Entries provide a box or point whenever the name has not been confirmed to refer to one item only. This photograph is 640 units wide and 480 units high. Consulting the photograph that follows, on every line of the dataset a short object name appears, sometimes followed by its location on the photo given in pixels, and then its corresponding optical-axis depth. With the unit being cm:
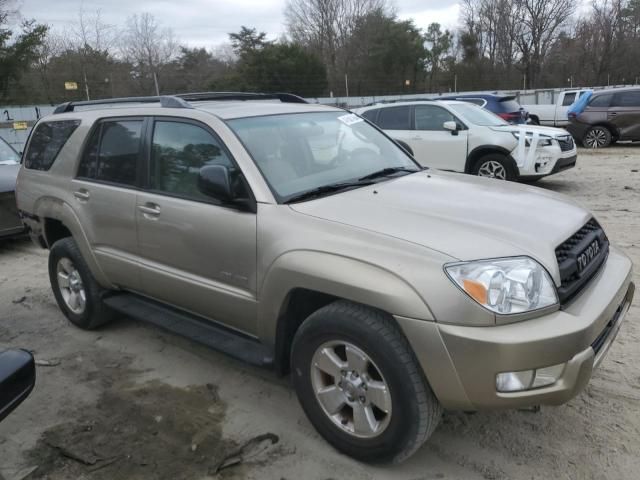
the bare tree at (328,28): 5188
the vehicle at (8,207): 699
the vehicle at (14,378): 203
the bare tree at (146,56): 3422
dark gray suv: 1386
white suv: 902
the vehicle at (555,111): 1862
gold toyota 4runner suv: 227
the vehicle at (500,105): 1358
